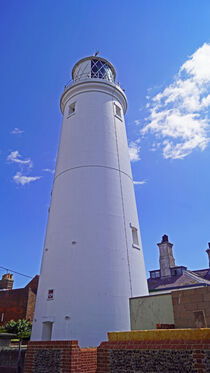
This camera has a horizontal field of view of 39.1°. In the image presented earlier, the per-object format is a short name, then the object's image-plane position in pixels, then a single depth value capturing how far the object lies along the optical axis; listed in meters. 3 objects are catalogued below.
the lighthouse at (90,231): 10.08
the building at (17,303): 19.22
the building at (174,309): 7.67
